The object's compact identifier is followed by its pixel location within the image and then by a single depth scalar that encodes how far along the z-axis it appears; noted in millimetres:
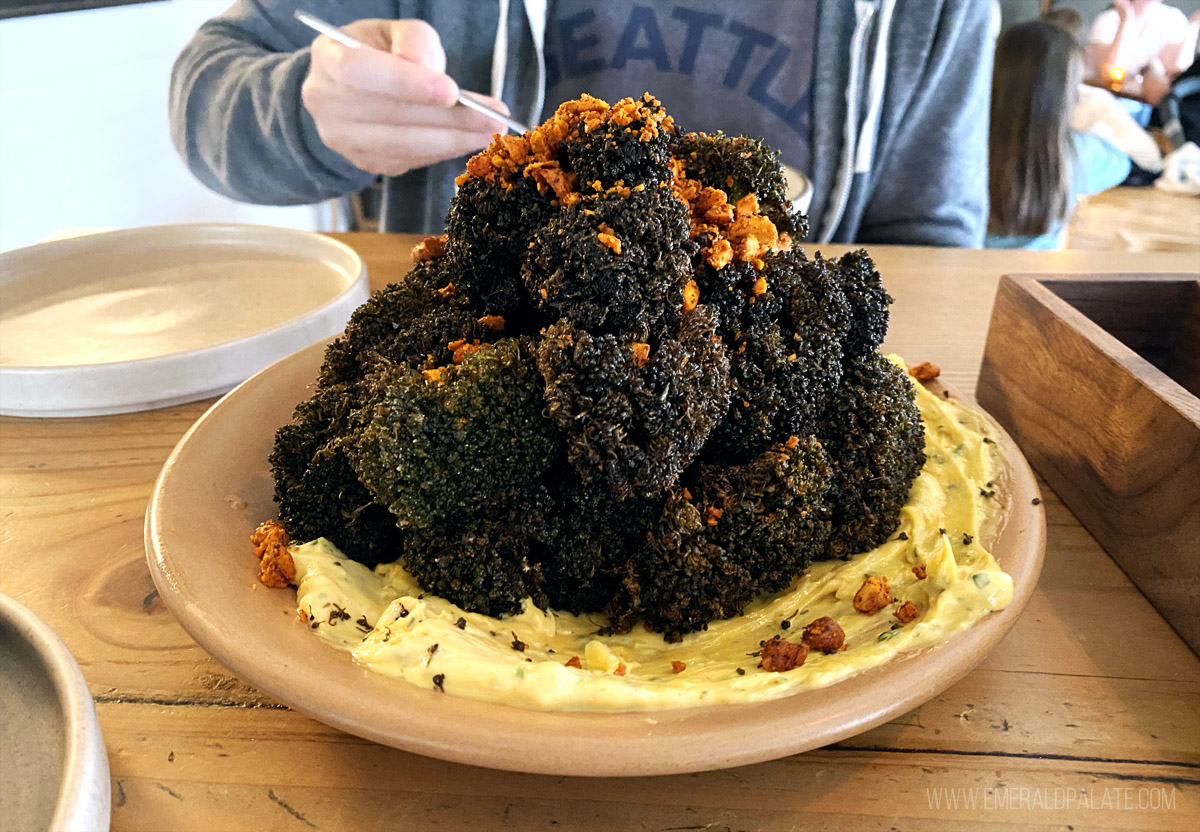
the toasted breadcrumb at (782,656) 229
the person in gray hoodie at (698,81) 638
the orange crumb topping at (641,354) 234
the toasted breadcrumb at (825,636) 236
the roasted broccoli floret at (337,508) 270
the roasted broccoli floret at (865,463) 279
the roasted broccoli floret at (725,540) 254
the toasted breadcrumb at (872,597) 251
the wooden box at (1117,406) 291
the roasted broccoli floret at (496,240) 259
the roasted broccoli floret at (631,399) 228
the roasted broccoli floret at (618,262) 232
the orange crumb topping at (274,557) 249
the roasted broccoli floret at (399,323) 283
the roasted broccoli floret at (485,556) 249
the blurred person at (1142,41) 1491
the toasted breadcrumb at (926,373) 361
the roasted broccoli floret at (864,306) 291
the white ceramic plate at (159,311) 390
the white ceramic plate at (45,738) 184
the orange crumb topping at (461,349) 266
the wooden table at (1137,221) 1261
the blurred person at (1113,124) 1454
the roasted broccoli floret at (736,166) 276
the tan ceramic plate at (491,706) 189
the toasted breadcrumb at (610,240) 230
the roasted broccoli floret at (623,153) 244
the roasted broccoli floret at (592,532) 257
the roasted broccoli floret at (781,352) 264
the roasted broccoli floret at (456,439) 237
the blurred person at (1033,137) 852
